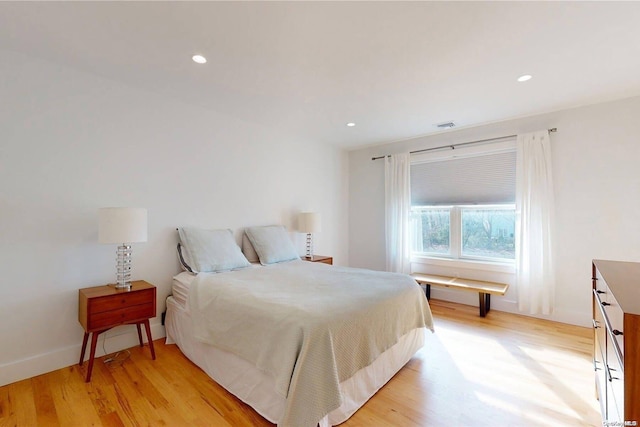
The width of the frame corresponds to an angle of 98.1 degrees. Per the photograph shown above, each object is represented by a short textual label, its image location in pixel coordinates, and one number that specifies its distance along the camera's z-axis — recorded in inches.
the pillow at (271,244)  132.0
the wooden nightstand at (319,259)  155.2
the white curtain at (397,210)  170.7
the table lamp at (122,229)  85.0
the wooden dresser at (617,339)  37.0
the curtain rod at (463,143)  137.5
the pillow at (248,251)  137.6
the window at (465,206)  143.2
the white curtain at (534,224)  127.2
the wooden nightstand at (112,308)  81.7
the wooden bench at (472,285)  132.5
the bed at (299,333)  57.7
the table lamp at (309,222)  157.0
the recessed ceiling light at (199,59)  83.5
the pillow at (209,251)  108.2
